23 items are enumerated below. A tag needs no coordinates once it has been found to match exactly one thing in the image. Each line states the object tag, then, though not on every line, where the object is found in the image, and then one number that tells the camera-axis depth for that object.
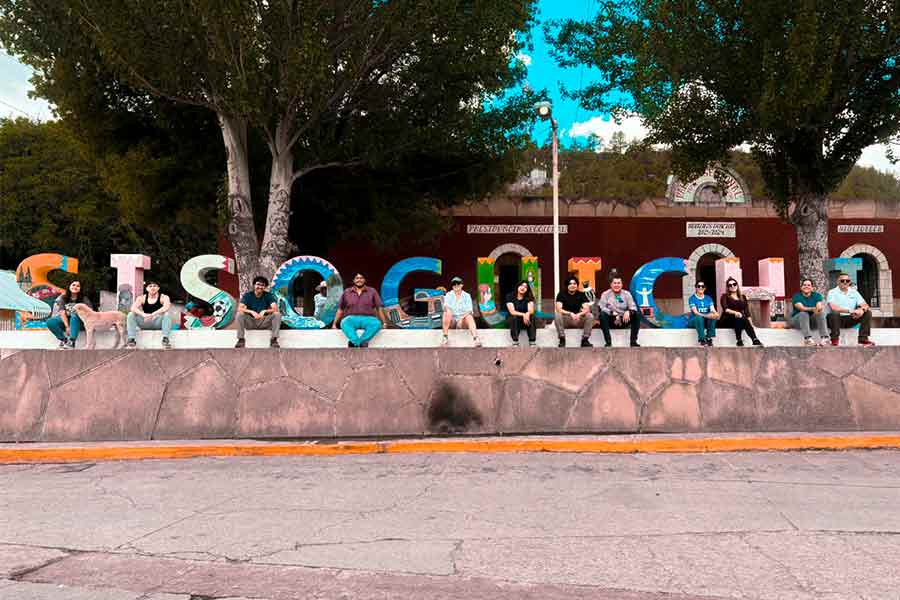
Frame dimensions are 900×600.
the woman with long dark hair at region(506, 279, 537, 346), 9.82
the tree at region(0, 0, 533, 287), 12.56
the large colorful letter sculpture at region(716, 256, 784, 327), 13.52
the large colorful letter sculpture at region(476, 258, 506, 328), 10.91
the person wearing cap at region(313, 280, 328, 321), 10.77
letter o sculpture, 10.59
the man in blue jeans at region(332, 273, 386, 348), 9.84
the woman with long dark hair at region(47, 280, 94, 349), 9.80
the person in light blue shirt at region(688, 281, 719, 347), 10.03
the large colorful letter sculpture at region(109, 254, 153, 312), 11.55
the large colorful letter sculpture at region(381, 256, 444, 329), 10.80
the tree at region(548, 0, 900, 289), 13.20
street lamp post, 14.90
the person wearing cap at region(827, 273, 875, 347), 10.06
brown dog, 9.83
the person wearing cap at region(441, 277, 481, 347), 10.02
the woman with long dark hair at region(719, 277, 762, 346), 9.98
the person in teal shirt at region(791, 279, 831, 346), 9.99
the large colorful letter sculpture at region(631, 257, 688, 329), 10.94
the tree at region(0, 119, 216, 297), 31.97
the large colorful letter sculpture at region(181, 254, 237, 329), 10.77
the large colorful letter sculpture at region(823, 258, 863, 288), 17.21
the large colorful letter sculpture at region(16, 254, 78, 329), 11.41
